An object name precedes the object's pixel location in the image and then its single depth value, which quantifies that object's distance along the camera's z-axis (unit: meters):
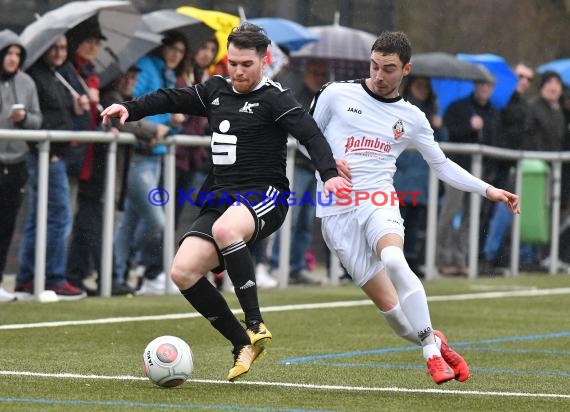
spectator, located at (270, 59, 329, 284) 16.41
